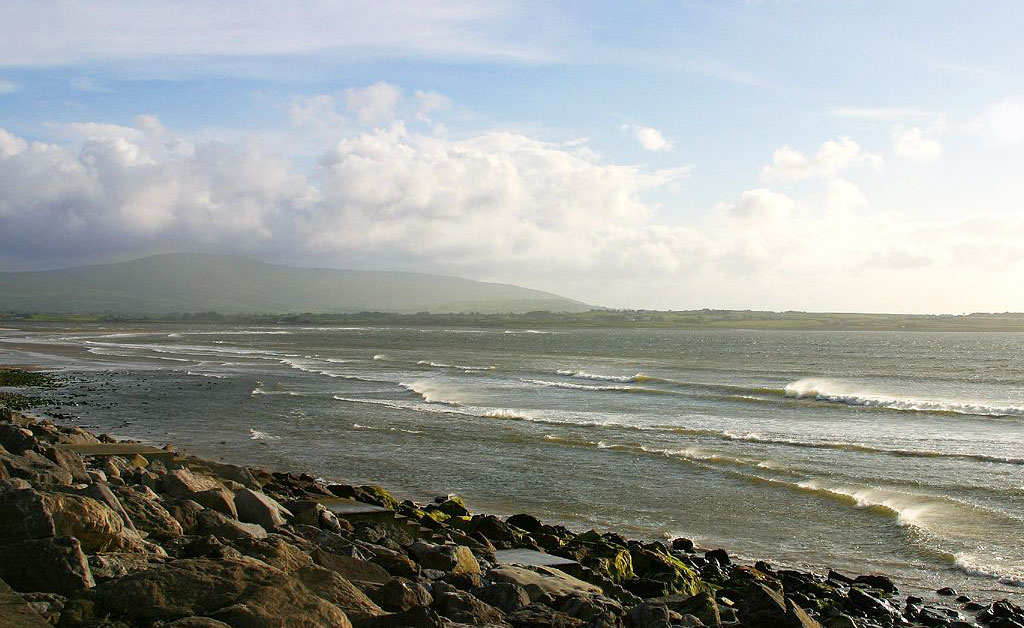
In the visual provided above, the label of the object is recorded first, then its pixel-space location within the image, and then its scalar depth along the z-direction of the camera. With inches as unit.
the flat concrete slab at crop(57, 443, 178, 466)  693.9
